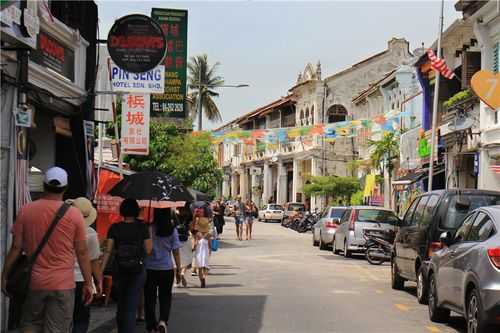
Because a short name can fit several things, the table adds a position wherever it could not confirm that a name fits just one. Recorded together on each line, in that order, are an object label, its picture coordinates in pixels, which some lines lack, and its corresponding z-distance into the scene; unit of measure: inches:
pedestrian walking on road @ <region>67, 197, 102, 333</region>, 315.6
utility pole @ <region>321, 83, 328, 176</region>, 2376.8
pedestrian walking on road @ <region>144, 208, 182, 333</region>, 390.9
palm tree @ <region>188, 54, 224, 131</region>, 2630.4
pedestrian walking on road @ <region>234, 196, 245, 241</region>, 1413.6
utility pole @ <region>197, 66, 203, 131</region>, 2534.4
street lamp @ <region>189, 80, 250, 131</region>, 2534.4
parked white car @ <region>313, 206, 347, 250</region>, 1136.8
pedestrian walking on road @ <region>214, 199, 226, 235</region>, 1243.2
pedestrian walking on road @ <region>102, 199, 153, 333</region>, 346.0
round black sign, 534.9
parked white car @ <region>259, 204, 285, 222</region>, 2412.6
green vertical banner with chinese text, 750.5
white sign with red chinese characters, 719.7
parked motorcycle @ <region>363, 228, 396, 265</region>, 899.2
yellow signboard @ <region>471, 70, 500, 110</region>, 808.3
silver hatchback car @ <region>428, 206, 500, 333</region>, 346.0
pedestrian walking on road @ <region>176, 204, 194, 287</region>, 637.9
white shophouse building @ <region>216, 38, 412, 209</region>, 2380.7
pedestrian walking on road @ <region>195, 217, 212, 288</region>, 640.4
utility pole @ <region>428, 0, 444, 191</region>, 1120.2
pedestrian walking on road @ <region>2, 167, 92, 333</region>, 257.3
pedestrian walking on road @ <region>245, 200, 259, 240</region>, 1415.4
